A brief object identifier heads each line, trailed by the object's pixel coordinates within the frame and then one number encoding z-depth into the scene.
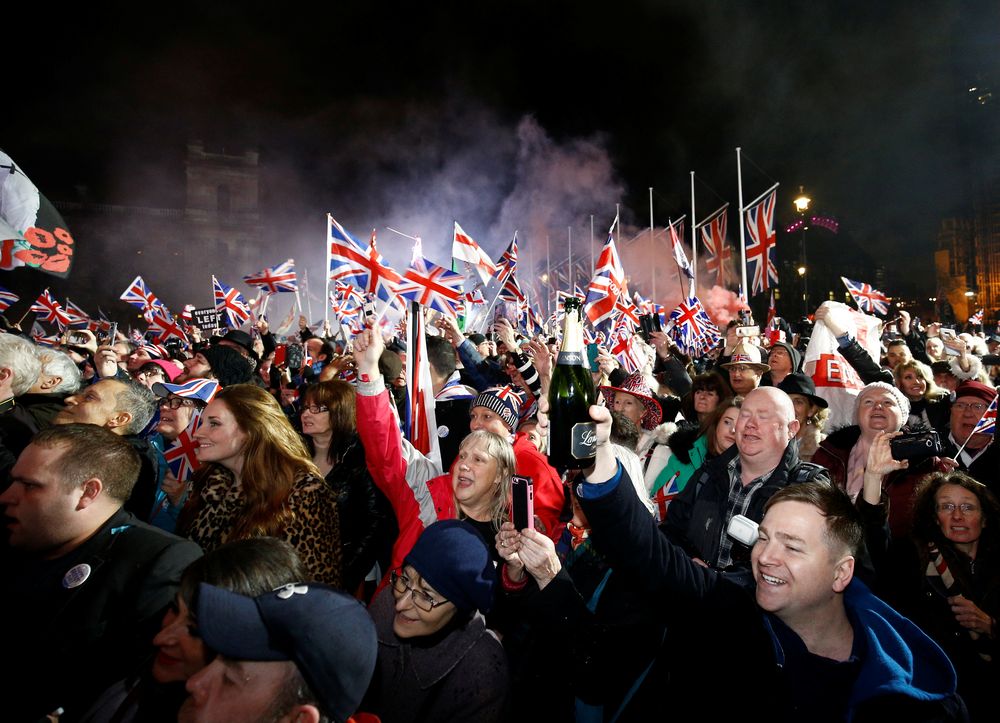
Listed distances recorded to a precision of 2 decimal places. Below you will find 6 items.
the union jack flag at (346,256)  7.36
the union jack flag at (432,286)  6.85
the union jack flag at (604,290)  8.26
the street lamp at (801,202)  16.47
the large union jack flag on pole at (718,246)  18.36
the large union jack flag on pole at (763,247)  15.41
